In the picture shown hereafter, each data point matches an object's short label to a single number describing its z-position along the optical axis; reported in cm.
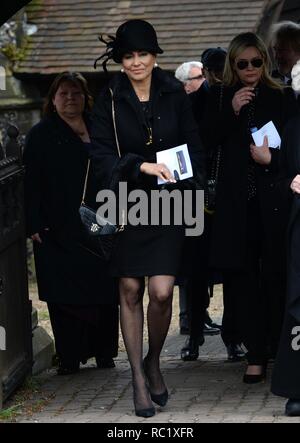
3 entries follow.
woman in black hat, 963
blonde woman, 1073
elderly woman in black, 1165
